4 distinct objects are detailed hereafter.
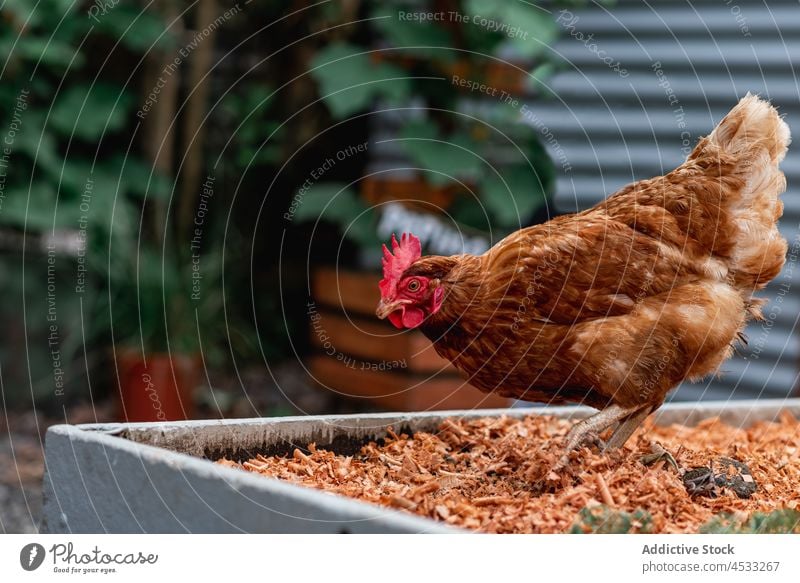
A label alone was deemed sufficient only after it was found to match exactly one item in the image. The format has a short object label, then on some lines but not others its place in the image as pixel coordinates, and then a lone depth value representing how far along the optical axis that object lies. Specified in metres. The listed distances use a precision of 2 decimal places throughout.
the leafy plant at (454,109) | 6.16
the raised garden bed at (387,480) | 2.20
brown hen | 2.80
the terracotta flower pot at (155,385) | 6.21
